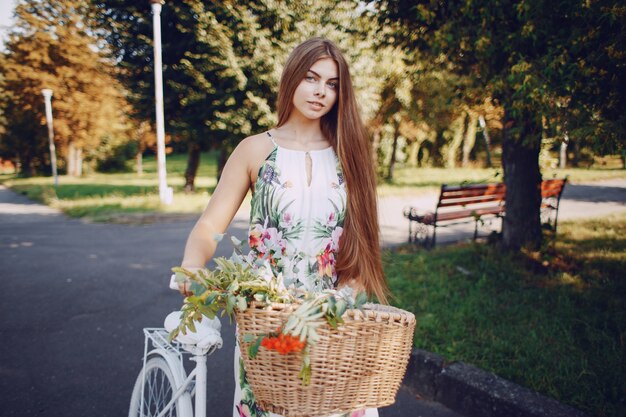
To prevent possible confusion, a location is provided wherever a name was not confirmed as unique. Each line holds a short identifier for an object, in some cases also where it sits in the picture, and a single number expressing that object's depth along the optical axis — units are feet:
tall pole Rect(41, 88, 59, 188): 55.16
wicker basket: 3.83
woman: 5.61
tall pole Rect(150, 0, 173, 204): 34.58
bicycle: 5.55
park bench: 22.79
